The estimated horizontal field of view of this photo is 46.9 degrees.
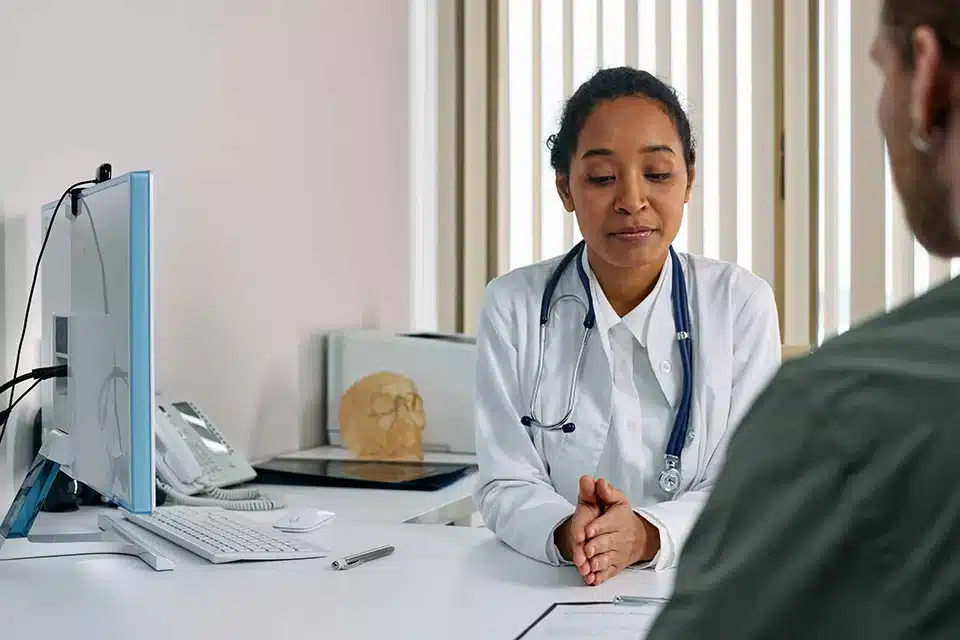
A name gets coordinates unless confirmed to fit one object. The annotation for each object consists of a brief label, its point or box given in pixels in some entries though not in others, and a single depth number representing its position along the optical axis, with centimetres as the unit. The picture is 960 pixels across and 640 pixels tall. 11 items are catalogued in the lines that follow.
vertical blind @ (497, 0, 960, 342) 314
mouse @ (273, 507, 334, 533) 171
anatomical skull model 255
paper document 116
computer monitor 136
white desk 118
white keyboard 151
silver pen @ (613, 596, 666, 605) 129
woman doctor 169
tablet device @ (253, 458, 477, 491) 219
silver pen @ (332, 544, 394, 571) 146
